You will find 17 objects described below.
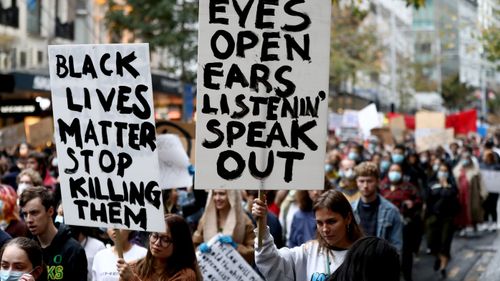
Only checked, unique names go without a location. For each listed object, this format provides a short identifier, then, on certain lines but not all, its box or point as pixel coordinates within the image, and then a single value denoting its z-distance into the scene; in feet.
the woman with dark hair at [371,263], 14.34
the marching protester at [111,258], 22.76
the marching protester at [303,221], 32.01
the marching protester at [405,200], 43.16
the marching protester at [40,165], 43.34
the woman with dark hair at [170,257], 20.44
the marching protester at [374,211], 30.42
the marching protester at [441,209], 49.57
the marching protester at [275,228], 29.22
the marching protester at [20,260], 18.25
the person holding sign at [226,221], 27.55
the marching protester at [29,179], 32.81
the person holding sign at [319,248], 18.47
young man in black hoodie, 20.86
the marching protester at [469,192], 59.62
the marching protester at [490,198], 65.16
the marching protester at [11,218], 27.30
